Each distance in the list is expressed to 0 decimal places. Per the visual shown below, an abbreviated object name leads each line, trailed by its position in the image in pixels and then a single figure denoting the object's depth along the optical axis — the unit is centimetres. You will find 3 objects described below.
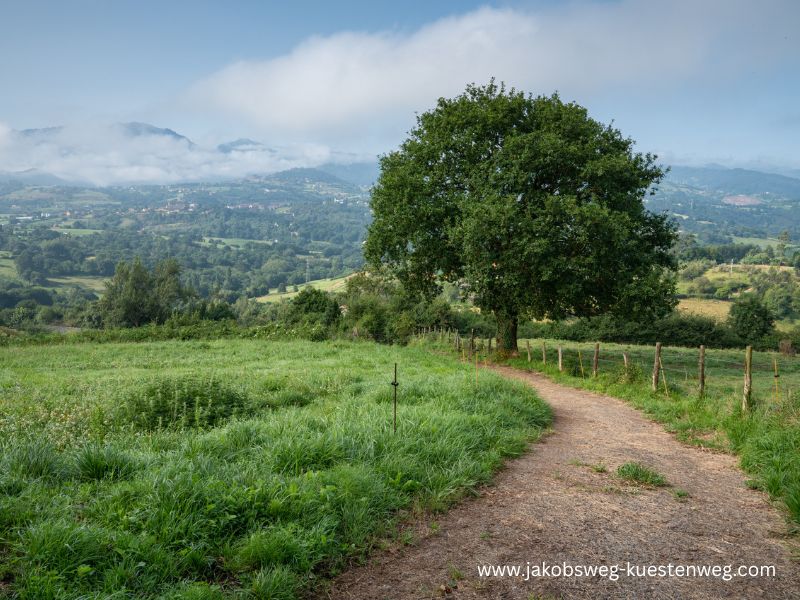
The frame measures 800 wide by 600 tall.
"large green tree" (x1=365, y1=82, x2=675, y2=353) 1981
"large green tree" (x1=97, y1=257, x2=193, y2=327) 7194
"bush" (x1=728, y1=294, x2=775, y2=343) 6059
